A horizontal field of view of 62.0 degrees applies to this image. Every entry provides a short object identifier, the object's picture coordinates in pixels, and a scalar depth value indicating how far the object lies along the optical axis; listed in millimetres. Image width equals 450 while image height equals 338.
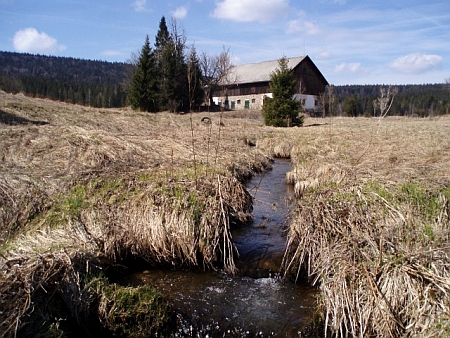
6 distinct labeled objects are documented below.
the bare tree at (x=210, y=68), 46438
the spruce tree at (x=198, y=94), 40778
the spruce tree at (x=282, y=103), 27000
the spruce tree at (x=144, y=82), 39156
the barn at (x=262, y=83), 52344
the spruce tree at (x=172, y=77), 40562
